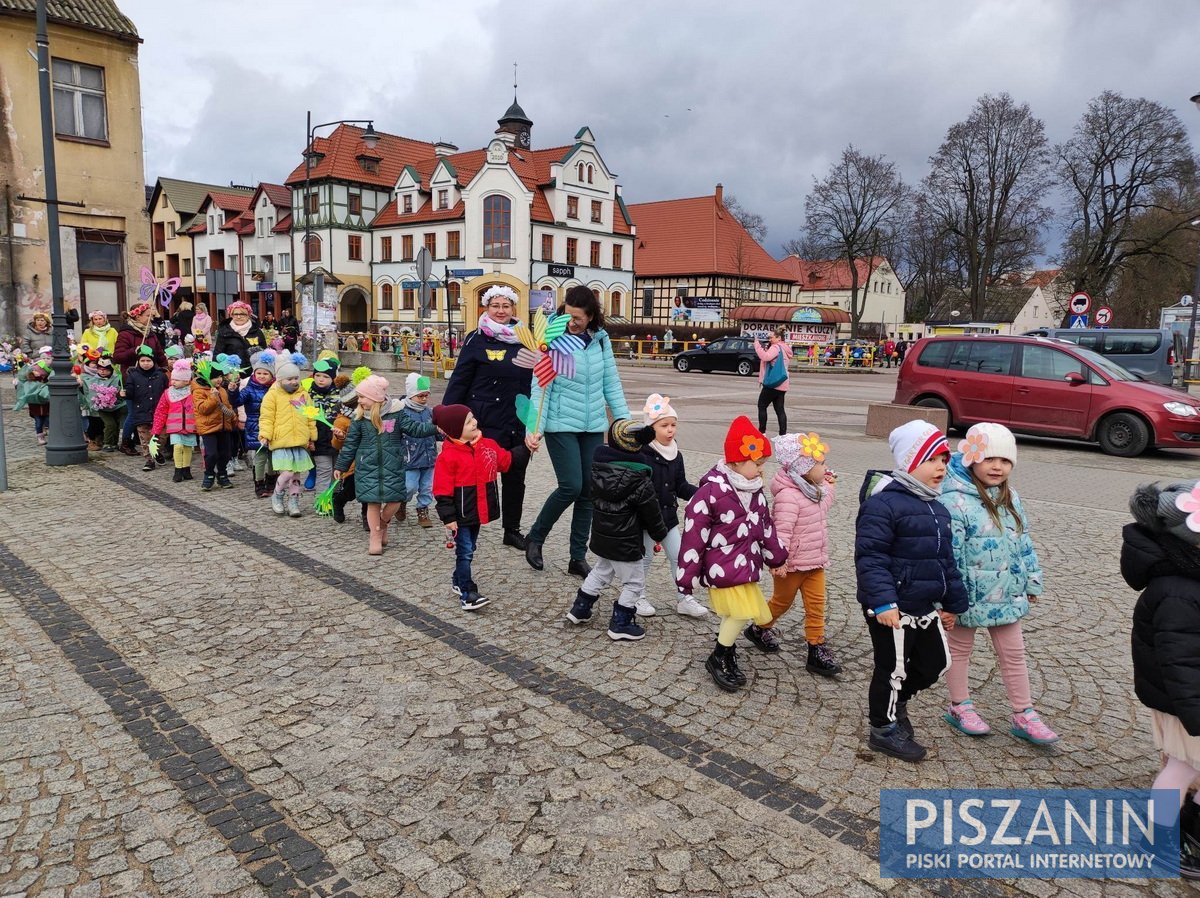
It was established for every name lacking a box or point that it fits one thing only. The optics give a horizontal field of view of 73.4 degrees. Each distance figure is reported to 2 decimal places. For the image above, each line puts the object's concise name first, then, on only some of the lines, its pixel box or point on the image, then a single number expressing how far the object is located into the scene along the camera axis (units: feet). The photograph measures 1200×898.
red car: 39.06
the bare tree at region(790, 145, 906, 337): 166.61
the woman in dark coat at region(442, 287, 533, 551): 20.06
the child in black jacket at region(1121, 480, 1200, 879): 8.88
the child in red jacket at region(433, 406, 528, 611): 16.70
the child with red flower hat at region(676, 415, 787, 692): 13.17
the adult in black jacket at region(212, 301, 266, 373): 31.91
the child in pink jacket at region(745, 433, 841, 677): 13.91
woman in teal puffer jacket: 18.66
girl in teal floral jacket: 11.62
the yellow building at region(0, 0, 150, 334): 54.29
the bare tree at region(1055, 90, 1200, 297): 125.90
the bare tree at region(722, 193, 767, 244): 206.06
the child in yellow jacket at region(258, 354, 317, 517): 25.30
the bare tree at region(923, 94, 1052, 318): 137.80
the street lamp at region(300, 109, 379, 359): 74.09
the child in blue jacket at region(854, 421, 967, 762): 11.07
